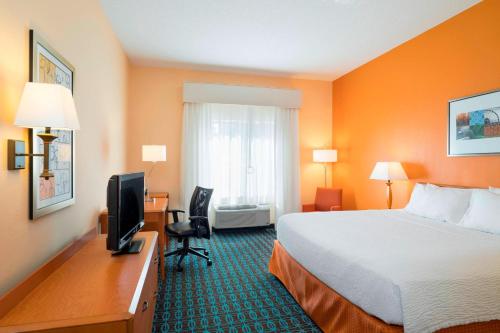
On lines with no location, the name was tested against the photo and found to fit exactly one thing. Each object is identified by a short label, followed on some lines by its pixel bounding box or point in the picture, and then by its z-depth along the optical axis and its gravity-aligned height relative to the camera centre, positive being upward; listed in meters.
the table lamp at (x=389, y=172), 3.61 -0.07
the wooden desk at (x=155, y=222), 2.87 -0.61
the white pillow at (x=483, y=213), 2.33 -0.40
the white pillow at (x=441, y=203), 2.74 -0.38
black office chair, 3.39 -0.78
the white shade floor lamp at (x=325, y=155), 5.15 +0.21
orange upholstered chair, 4.78 -0.60
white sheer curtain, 5.00 +0.24
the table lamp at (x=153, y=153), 3.85 +0.17
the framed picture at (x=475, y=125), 2.78 +0.45
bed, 1.48 -0.66
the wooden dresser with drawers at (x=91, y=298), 1.07 -0.60
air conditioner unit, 4.92 -0.91
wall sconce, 1.23 +0.23
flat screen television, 1.68 -0.32
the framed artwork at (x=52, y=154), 1.49 +0.07
